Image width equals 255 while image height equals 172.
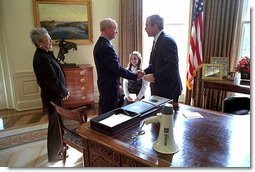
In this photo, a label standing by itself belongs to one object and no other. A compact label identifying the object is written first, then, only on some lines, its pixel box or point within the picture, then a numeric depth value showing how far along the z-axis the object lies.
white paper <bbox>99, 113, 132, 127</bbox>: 1.24
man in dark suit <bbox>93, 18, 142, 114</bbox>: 2.01
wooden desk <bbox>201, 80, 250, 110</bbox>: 2.61
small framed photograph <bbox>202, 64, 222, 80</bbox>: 2.99
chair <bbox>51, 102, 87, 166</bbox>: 1.74
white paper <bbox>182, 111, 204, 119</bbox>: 1.46
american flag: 3.19
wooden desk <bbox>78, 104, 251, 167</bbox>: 0.97
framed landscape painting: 3.67
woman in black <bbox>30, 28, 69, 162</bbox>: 2.03
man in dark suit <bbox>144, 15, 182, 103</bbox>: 1.93
